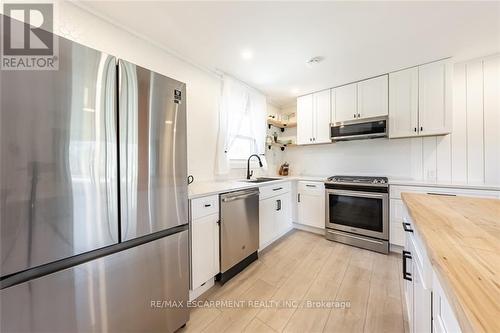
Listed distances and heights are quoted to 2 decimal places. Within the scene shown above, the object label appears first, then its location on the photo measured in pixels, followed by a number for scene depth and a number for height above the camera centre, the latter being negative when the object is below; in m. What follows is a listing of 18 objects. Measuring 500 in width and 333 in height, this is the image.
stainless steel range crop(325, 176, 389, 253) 2.44 -0.63
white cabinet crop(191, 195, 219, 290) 1.58 -0.65
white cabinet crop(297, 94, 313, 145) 3.34 +0.86
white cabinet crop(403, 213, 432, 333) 0.75 -0.57
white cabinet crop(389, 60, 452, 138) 2.26 +0.84
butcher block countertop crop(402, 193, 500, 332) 0.36 -0.26
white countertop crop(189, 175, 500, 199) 1.71 -0.22
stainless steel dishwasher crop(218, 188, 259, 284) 1.86 -0.69
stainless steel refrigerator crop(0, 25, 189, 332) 0.75 -0.15
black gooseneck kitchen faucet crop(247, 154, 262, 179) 2.98 -0.03
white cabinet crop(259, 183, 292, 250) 2.47 -0.68
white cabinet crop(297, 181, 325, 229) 2.97 -0.61
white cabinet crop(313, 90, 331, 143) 3.14 +0.85
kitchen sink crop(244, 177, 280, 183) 3.00 -0.21
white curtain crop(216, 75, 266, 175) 2.58 +0.79
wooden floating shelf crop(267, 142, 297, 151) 3.70 +0.44
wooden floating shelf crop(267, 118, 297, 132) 3.55 +0.85
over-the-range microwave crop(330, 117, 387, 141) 2.59 +0.55
